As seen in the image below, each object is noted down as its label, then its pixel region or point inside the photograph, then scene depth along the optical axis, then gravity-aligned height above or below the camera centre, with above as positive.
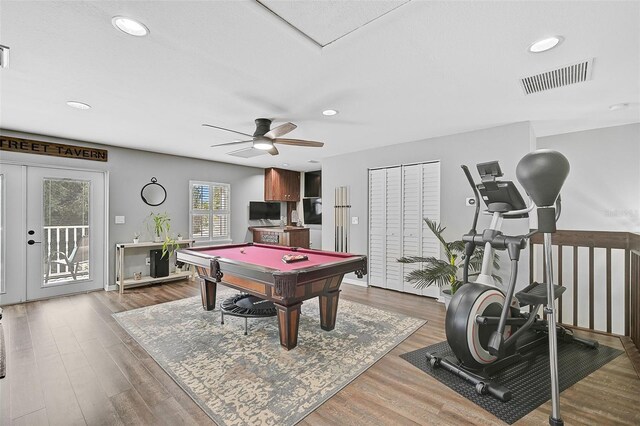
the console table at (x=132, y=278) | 4.76 -1.06
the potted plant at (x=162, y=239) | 5.27 -0.50
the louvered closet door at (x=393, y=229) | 4.85 -0.26
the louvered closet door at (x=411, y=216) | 4.64 -0.05
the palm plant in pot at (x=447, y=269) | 3.65 -0.70
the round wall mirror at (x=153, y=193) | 5.45 +0.37
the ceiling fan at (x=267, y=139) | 3.37 +0.86
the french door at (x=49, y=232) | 4.15 -0.30
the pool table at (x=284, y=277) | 2.61 -0.62
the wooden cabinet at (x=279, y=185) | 7.43 +0.73
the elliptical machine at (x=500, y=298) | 1.81 -0.69
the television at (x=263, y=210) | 7.26 +0.07
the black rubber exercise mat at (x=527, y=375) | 1.99 -1.30
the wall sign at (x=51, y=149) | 4.11 +0.96
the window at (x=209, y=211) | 6.21 +0.04
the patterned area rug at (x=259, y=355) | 2.00 -1.29
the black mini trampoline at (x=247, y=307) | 3.10 -1.07
